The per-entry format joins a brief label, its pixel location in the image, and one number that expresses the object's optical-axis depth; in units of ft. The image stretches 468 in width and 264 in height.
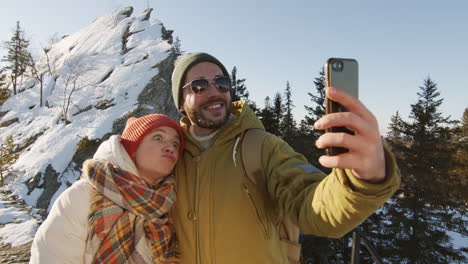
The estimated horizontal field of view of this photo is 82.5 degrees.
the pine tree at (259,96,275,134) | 101.27
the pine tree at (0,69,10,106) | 75.85
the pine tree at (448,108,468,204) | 58.25
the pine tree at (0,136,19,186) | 45.33
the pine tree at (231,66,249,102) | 110.93
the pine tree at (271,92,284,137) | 109.45
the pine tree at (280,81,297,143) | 92.27
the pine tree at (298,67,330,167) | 74.79
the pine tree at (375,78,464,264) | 56.03
